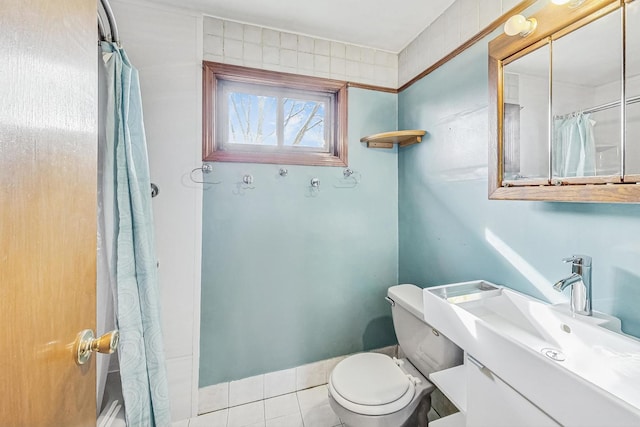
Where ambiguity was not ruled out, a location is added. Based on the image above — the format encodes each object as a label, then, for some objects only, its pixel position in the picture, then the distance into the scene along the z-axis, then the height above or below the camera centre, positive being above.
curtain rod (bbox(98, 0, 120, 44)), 1.03 +0.77
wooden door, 0.38 +0.01
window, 1.65 +0.64
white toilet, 1.21 -0.83
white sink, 0.59 -0.40
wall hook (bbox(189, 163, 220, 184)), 1.59 +0.25
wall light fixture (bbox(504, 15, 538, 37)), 0.94 +0.66
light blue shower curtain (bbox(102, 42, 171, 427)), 1.13 -0.19
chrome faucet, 0.89 -0.23
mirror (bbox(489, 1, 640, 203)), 0.78 +0.37
